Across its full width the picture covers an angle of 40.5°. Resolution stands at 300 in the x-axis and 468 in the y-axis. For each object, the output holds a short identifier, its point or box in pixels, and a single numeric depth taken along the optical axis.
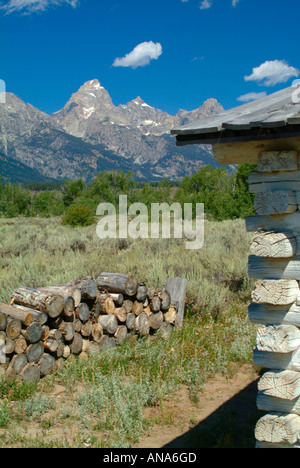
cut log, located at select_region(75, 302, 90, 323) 5.77
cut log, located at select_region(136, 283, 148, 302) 6.61
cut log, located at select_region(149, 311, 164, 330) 6.70
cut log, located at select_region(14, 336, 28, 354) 4.93
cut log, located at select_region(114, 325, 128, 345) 6.15
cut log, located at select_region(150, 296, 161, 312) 6.75
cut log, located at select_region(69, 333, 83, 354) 5.64
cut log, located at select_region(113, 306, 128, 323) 6.28
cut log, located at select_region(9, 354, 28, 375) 4.86
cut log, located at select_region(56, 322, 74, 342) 5.48
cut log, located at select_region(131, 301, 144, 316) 6.59
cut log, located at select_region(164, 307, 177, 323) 6.96
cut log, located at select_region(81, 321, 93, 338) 5.86
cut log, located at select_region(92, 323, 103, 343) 6.00
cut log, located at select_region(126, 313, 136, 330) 6.39
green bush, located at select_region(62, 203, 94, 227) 22.13
